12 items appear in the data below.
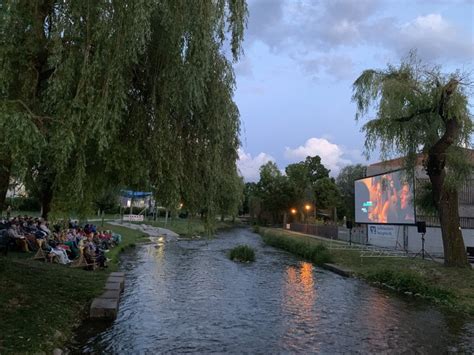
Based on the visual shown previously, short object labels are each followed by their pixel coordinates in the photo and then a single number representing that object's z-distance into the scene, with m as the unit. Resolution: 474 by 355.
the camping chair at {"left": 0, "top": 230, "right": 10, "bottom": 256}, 14.88
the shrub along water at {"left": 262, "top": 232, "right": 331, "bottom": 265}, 25.56
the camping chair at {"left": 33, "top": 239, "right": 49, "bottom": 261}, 15.21
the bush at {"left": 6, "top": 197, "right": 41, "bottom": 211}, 46.91
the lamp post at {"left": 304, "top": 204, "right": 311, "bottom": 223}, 72.94
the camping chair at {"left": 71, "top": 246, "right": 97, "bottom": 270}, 15.61
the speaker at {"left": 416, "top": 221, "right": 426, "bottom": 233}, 20.75
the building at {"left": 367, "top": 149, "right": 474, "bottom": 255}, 22.59
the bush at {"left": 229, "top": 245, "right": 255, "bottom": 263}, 25.55
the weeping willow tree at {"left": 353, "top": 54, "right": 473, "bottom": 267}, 17.12
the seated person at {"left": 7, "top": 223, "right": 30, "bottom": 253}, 16.35
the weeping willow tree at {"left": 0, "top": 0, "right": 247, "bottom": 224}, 6.50
